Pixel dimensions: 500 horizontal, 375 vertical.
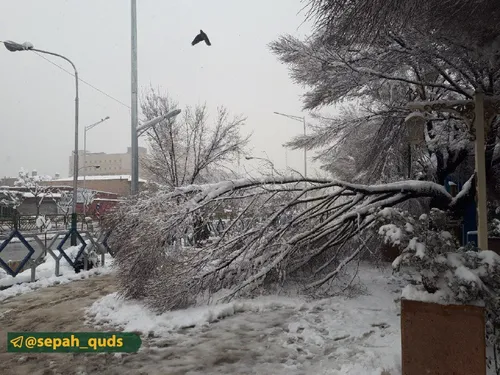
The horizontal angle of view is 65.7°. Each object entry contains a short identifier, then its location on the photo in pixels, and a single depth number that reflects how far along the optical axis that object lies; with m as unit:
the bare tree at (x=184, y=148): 16.06
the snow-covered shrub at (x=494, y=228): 7.28
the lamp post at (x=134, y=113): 10.43
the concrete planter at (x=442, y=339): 2.86
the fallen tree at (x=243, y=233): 6.20
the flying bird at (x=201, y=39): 8.29
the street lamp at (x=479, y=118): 4.45
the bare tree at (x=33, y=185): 36.72
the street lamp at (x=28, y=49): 11.06
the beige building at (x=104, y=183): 66.56
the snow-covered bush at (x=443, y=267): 2.96
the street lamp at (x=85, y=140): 32.97
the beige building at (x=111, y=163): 80.62
